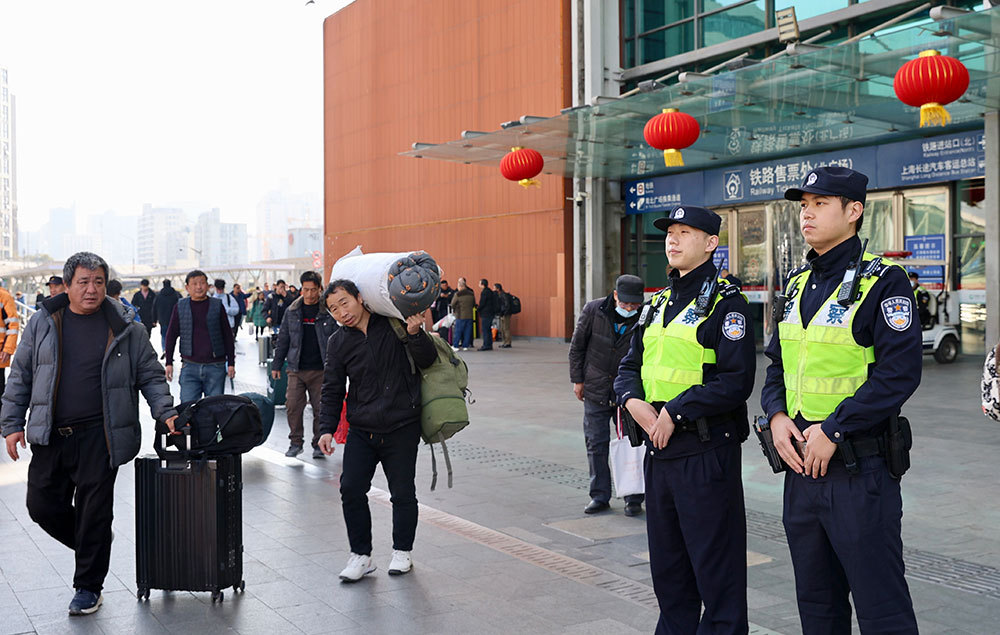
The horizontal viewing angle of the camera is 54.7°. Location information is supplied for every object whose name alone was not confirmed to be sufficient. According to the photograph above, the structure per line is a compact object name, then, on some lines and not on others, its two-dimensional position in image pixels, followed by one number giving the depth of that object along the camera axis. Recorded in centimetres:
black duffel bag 506
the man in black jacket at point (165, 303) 1940
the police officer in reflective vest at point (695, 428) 371
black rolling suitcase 501
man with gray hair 495
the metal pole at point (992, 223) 1708
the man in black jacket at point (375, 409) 543
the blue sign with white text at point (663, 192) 2394
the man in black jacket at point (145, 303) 2370
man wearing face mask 699
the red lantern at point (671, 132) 1429
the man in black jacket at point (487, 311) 2366
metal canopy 1366
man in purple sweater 965
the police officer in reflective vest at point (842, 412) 312
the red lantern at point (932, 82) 1095
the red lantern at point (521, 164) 1834
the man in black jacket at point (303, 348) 945
